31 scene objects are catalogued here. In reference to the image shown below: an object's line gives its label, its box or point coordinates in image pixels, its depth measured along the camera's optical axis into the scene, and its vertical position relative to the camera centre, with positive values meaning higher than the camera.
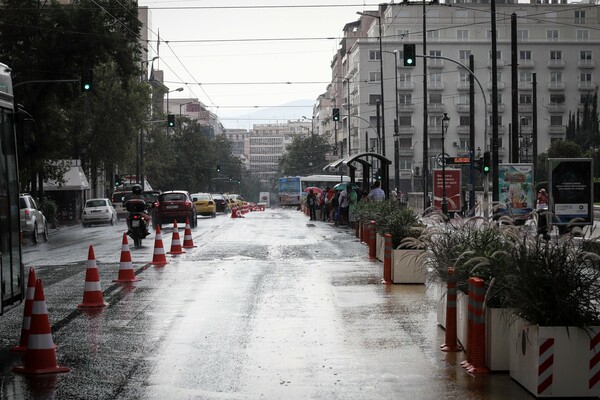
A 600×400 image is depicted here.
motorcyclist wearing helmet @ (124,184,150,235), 30.22 -1.24
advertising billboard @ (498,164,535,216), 35.91 -1.10
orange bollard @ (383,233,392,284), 18.47 -1.85
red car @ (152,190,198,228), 44.78 -1.96
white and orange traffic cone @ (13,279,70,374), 9.92 -1.77
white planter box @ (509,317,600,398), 8.59 -1.71
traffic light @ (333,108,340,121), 59.29 +2.60
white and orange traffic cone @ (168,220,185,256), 26.39 -2.12
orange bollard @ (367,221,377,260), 24.67 -2.03
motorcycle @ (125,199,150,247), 30.16 -1.67
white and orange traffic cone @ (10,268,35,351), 11.23 -1.65
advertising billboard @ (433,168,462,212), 47.59 -1.44
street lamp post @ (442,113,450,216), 45.32 -1.55
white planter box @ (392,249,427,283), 18.33 -1.97
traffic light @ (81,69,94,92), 38.00 +3.02
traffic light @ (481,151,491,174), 36.29 -0.22
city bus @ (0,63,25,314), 12.02 -0.46
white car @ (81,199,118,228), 54.94 -2.63
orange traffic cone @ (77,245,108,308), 15.06 -1.83
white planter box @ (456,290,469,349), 10.89 -1.71
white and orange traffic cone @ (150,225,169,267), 22.93 -2.03
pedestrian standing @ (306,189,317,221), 56.66 -2.56
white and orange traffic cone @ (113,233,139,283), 18.95 -1.94
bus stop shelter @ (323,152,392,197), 38.97 -0.37
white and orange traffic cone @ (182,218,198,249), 28.75 -2.20
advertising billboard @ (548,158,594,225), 31.11 -0.99
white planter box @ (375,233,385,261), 23.73 -2.07
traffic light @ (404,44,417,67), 33.75 +3.39
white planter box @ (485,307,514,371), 9.73 -1.74
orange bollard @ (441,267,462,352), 11.01 -1.71
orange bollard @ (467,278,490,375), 9.83 -1.62
